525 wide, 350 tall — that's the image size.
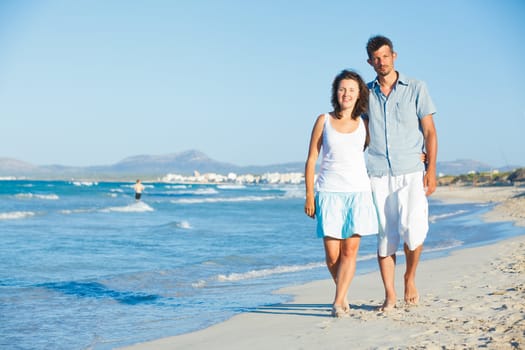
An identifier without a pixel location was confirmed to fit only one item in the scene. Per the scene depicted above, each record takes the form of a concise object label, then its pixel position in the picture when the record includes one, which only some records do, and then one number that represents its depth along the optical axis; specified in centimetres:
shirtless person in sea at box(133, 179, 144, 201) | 3588
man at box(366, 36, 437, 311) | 423
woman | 423
